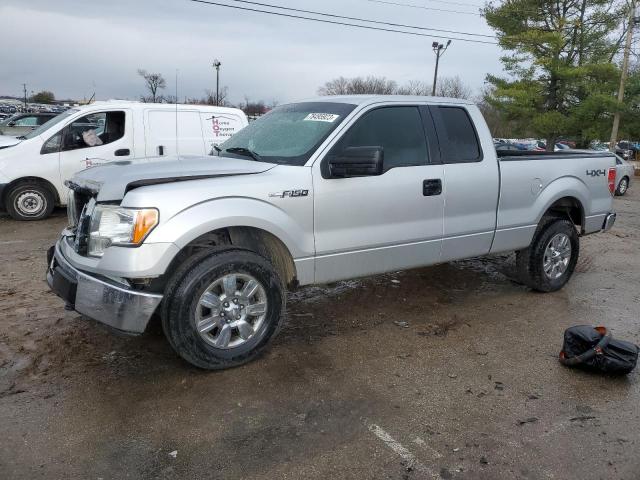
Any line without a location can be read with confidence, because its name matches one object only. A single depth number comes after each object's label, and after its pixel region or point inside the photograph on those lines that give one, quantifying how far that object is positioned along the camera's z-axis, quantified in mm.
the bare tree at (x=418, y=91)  53053
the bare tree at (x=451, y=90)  55538
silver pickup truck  3365
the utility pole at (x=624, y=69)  24234
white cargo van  8750
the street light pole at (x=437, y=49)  37281
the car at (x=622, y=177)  16406
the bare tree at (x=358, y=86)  53862
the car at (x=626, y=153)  32606
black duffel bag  3768
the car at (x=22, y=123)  14836
